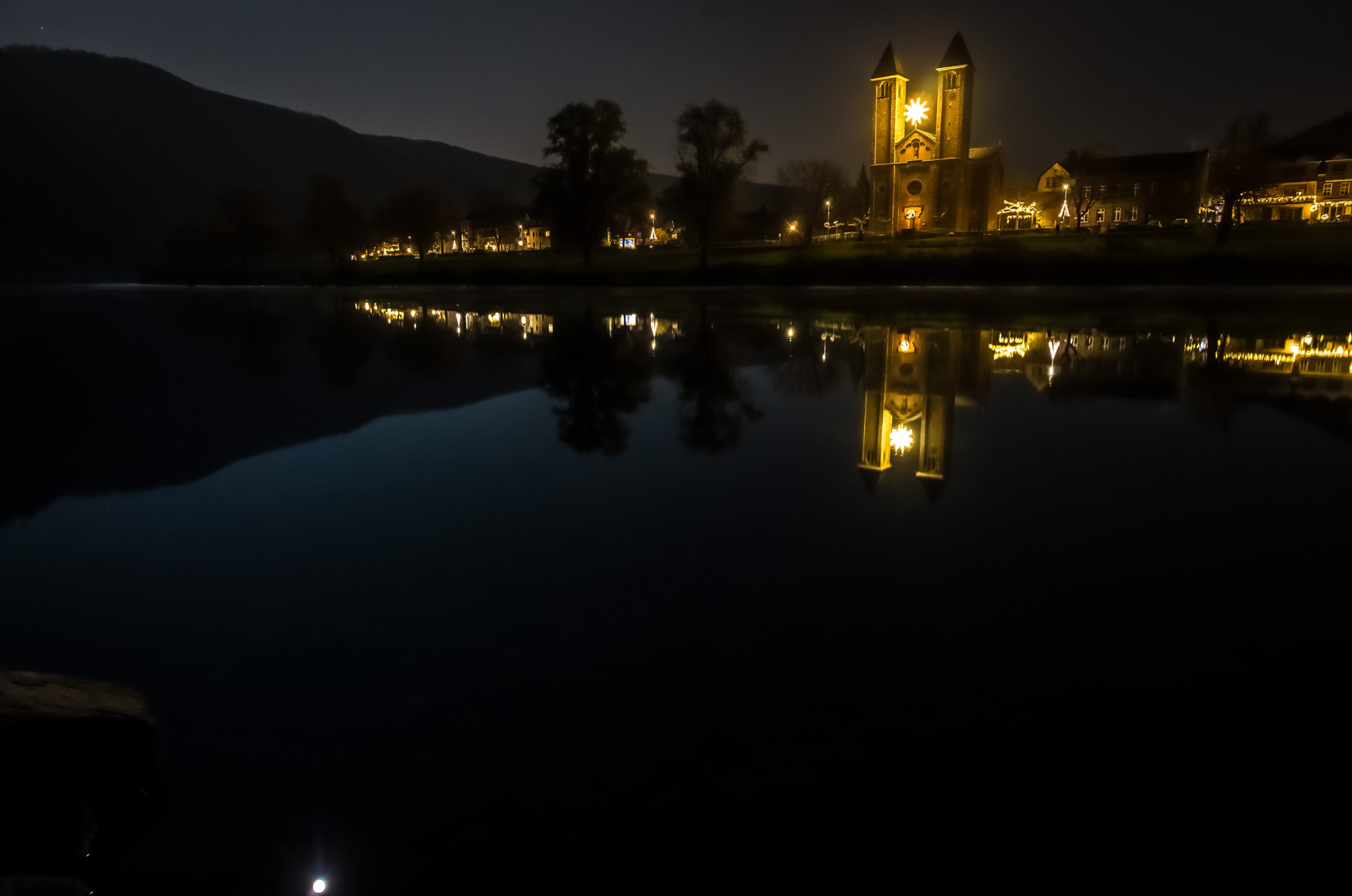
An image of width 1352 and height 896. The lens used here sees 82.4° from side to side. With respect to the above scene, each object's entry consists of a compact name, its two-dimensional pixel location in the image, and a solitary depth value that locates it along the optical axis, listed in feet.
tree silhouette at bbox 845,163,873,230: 452.35
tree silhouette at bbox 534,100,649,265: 207.10
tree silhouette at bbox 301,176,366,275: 290.97
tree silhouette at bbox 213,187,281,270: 331.57
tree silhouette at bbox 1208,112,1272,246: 188.85
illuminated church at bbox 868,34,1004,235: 315.78
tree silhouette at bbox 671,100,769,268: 187.21
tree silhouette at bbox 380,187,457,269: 281.33
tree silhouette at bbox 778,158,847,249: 282.36
